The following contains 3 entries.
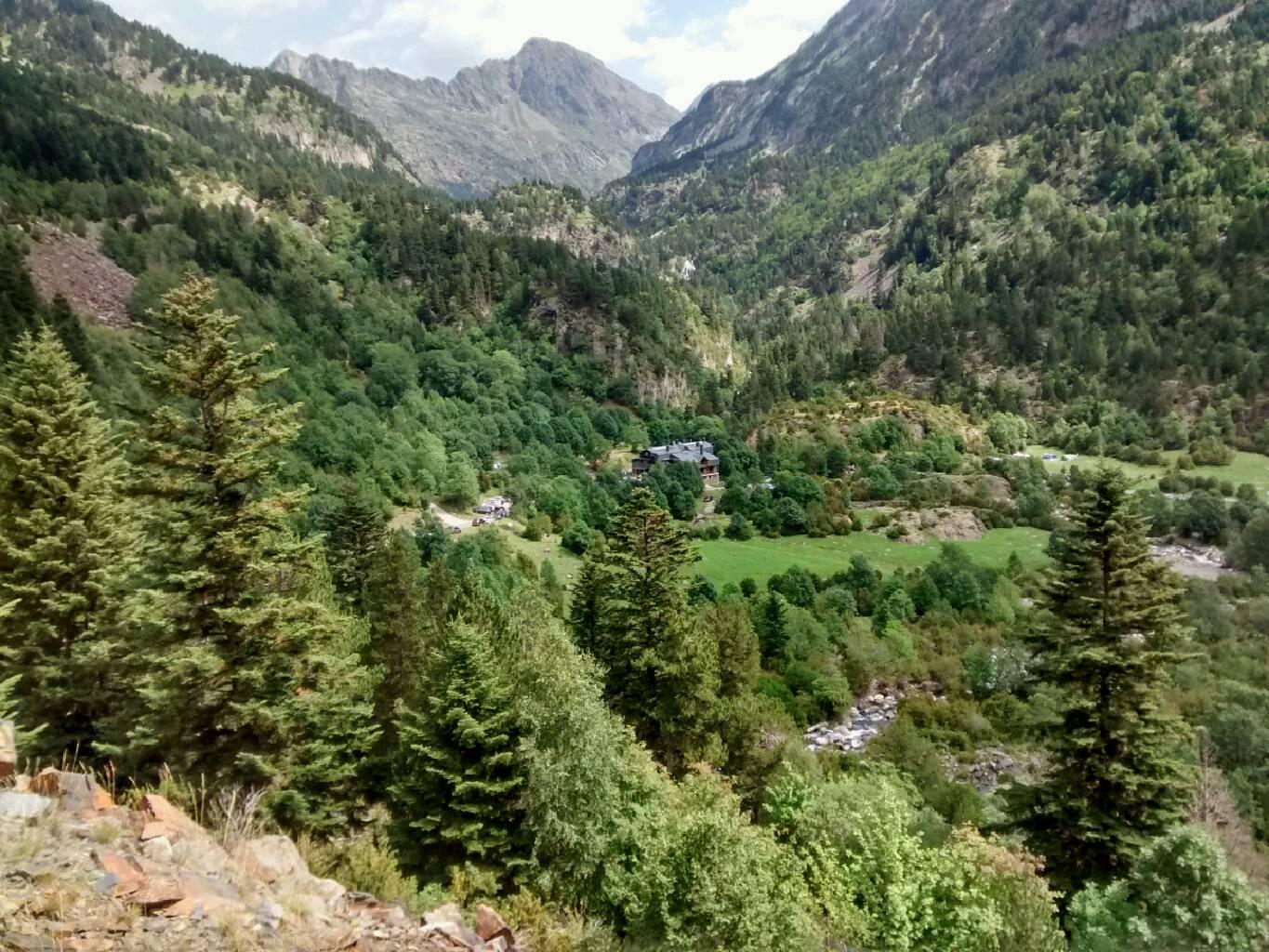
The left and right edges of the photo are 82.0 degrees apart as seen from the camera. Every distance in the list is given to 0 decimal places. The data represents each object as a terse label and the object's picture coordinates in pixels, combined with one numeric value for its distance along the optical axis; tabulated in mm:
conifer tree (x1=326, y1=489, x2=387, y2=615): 48000
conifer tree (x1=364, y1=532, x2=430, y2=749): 32938
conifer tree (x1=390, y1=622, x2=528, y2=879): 21531
